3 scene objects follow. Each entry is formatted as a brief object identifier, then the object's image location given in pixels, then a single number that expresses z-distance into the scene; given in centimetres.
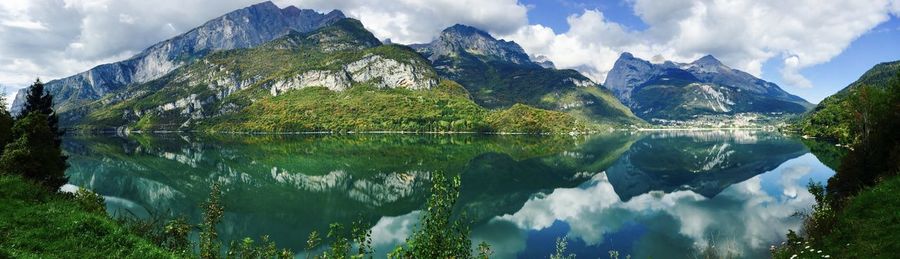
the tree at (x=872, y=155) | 3391
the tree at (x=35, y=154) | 2866
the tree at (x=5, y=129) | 3524
